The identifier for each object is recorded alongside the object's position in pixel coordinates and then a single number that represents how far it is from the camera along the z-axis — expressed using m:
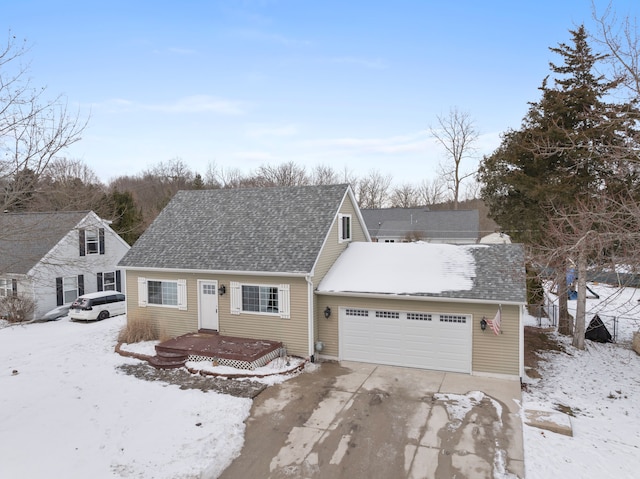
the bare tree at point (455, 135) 39.56
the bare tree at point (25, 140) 7.59
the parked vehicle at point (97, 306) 19.95
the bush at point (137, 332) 14.98
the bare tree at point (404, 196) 64.06
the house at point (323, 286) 12.40
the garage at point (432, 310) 12.03
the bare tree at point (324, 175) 58.09
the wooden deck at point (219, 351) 12.34
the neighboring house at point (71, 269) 21.27
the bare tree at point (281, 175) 53.51
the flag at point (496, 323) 11.66
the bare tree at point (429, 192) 63.28
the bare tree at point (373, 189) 61.22
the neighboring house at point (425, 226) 42.41
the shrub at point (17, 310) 20.31
